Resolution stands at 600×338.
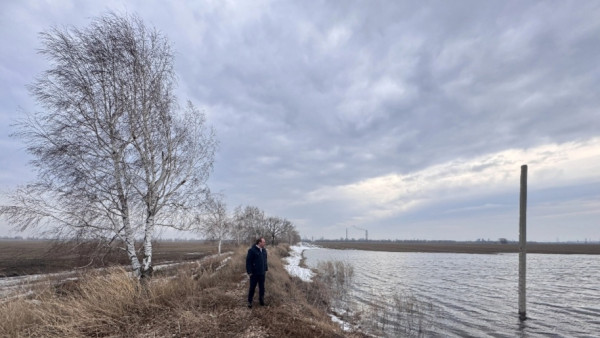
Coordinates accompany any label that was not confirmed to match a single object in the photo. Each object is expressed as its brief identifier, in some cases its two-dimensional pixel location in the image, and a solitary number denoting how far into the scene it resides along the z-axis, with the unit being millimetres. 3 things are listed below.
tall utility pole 15734
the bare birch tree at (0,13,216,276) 11992
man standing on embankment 10938
